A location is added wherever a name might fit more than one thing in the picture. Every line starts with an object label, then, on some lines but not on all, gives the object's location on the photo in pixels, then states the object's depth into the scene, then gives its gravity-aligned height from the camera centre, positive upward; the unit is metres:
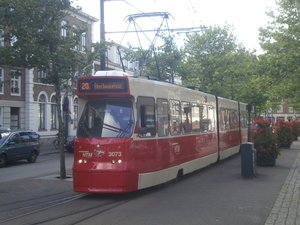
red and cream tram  9.25 -0.07
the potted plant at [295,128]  33.09 -0.01
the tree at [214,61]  33.03 +5.78
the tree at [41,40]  12.28 +2.94
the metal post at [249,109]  24.84 +1.23
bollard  12.59 -0.97
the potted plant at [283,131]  23.84 -0.17
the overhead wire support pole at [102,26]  15.09 +3.96
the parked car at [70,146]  27.93 -0.93
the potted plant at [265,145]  15.62 -0.64
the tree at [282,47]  18.80 +3.99
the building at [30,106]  34.66 +2.56
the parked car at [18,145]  18.86 -0.58
